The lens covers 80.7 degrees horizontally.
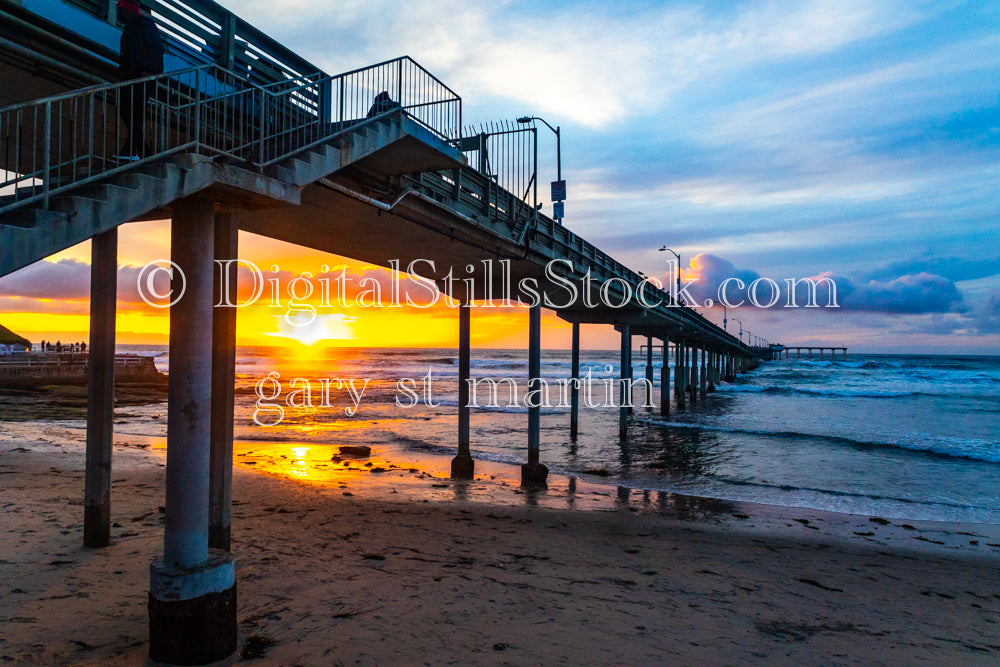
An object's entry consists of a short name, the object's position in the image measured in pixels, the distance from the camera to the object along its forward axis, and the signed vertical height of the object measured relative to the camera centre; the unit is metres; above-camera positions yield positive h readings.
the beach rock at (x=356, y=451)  19.37 -3.15
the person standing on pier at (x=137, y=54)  5.45 +2.80
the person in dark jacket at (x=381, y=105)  8.16 +3.50
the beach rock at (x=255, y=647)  5.08 -2.58
